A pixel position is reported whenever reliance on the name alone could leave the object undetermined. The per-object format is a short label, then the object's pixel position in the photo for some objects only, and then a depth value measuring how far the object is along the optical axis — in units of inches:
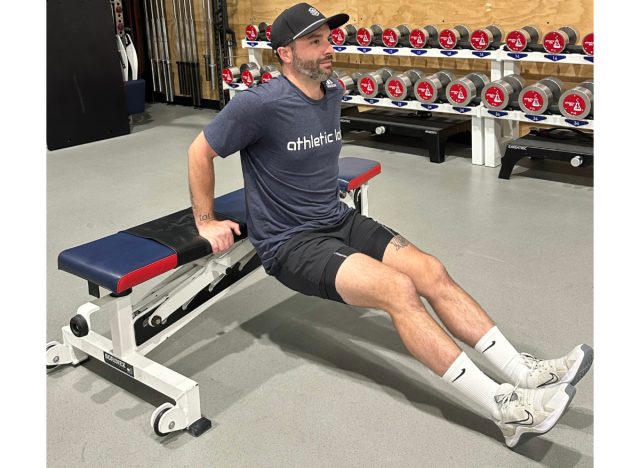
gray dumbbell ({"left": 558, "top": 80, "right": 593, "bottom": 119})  169.8
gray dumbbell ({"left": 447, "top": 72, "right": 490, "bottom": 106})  191.0
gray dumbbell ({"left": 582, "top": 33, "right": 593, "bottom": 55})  168.2
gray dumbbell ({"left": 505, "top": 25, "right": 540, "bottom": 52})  180.7
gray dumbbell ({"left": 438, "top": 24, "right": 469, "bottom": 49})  193.8
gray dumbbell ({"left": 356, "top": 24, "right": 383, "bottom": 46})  209.6
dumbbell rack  176.4
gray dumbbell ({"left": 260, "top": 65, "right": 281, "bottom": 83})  233.9
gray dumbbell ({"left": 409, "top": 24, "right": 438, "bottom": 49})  199.3
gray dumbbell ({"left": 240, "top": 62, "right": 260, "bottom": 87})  238.8
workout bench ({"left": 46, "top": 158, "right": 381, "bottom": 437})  89.7
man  83.7
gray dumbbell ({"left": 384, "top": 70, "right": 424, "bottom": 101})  203.6
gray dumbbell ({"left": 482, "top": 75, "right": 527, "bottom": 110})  183.2
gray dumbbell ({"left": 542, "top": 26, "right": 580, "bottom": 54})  174.4
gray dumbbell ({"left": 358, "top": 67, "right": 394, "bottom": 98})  209.8
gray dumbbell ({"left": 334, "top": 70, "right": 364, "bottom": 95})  217.8
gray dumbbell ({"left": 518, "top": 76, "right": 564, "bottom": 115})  177.8
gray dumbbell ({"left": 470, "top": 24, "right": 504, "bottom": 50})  187.8
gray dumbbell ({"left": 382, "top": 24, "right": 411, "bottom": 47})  204.5
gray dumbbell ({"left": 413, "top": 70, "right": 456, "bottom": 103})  197.3
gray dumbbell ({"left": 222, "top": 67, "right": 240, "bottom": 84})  247.6
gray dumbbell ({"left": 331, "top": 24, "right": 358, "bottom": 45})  215.9
